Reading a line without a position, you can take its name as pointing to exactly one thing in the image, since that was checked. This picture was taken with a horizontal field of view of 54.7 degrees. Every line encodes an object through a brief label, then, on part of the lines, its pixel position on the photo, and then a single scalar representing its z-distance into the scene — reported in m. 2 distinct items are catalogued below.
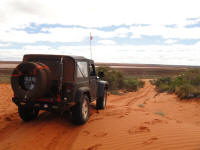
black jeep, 4.84
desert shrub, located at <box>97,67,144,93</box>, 17.02
